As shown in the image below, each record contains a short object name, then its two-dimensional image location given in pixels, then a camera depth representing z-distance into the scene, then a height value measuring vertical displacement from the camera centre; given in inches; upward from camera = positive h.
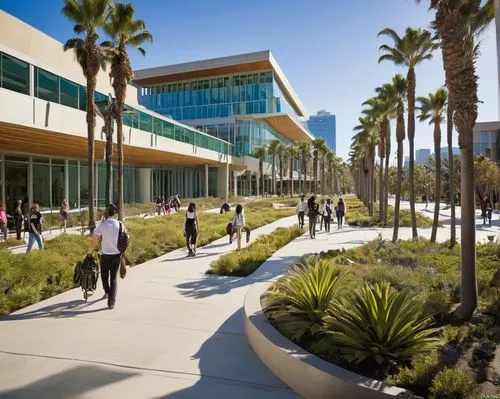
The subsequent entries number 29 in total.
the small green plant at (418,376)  146.9 -67.0
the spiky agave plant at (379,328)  164.7 -57.6
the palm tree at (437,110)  621.9 +137.7
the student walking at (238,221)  517.3 -35.1
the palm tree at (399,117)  721.8 +146.6
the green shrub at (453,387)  135.8 -65.1
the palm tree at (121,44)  667.4 +256.2
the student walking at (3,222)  605.6 -41.1
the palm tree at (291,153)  2913.4 +293.4
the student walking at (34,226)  452.4 -35.9
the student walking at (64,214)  757.9 -36.7
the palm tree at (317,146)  2796.0 +327.0
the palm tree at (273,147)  2608.3 +300.1
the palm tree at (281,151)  2674.7 +288.3
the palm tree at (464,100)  242.2 +61.2
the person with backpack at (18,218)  639.4 -38.3
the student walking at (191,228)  460.8 -39.7
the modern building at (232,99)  2536.9 +621.9
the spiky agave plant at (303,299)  198.2 -58.4
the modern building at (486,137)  2586.1 +383.4
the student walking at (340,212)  880.9 -39.7
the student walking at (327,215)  815.7 -43.2
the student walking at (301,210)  783.6 -32.7
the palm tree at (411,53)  614.2 +218.0
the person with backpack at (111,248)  271.3 -36.0
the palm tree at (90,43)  639.1 +245.6
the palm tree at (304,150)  2933.1 +315.5
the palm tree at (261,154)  2564.0 +256.1
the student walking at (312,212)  651.5 -29.3
